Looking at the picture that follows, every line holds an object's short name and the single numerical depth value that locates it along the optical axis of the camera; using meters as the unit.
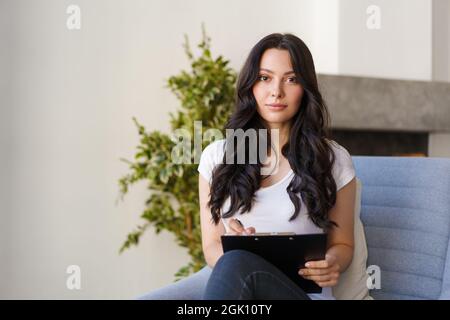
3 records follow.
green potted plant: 2.97
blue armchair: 1.67
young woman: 1.61
